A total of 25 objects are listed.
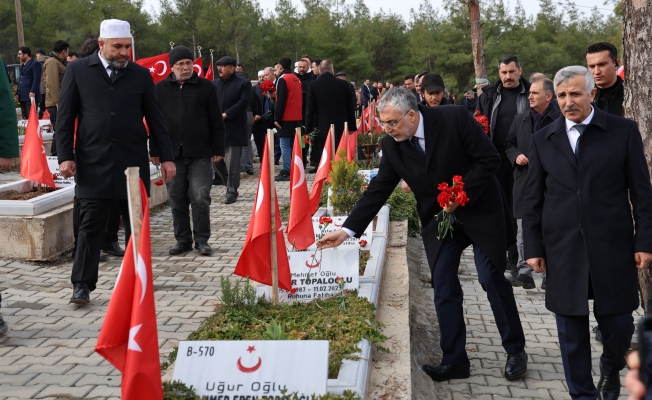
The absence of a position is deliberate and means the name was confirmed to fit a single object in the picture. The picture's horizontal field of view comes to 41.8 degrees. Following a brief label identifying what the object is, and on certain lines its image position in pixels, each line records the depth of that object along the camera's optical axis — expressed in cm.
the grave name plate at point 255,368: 385
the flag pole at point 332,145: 923
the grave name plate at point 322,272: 579
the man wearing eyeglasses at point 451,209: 530
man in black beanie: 892
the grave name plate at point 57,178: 1022
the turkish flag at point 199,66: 1333
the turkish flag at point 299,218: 661
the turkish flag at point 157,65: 1312
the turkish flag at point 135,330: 358
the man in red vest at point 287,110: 1498
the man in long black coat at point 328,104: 1398
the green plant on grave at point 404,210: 1016
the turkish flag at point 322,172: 866
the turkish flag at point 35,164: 979
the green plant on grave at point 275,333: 441
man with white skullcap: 668
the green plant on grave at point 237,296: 550
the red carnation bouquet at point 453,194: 507
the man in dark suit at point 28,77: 1770
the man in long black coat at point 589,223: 449
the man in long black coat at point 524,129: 735
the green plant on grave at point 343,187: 885
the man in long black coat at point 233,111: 1262
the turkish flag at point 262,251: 557
